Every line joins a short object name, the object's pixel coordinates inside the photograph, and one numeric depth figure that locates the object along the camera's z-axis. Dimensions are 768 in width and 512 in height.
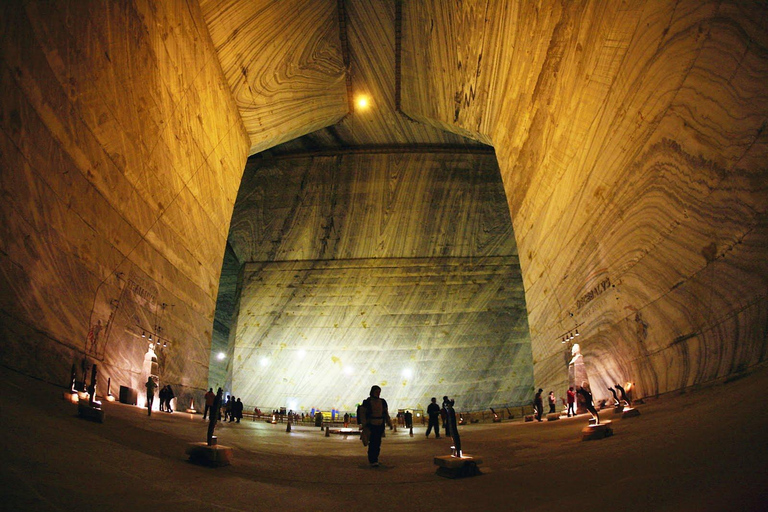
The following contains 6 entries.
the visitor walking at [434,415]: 8.12
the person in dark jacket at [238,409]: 11.07
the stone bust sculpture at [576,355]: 7.87
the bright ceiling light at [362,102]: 14.69
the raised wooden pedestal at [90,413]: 4.09
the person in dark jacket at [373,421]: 4.48
